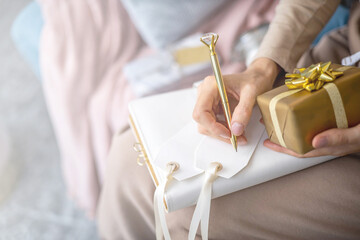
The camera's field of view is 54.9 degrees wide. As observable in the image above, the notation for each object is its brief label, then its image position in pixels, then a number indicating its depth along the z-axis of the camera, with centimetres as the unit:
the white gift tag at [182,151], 54
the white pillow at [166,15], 116
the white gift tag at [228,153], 54
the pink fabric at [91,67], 107
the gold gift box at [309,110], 48
